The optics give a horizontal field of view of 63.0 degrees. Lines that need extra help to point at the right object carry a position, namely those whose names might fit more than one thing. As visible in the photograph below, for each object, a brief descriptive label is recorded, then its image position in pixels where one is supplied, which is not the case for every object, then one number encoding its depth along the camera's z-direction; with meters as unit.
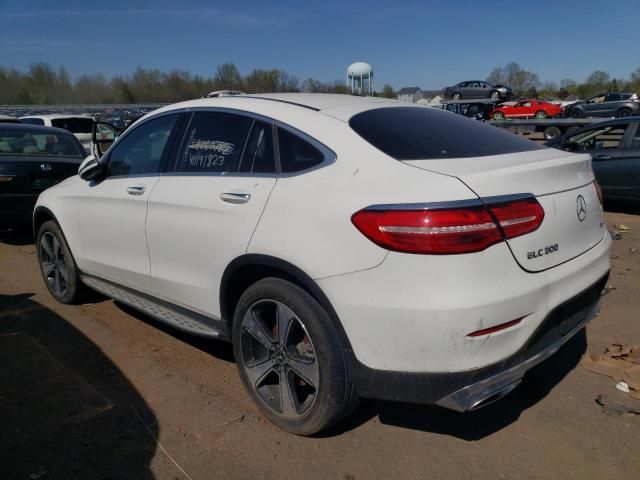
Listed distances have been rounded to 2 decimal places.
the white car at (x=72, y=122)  13.53
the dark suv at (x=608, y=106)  27.69
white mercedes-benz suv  2.12
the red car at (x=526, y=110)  30.53
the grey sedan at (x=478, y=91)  30.63
